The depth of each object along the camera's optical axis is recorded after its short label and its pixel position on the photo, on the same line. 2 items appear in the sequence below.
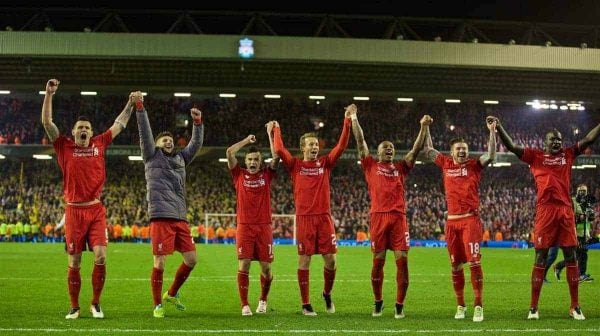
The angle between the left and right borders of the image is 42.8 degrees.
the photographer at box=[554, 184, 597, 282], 17.89
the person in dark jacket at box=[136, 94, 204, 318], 11.25
